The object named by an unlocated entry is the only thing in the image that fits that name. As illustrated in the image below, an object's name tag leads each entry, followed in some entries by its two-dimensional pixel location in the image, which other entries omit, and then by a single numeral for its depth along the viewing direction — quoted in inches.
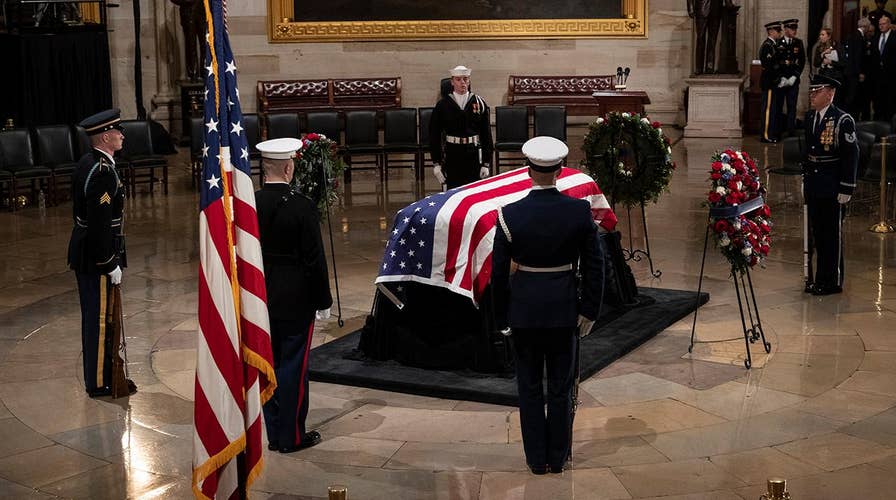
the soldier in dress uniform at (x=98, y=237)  294.5
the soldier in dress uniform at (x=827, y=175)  379.6
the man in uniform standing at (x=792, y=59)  751.8
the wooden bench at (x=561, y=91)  831.7
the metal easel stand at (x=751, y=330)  316.8
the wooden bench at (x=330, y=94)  829.8
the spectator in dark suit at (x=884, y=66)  711.1
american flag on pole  203.5
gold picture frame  856.3
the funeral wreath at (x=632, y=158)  405.4
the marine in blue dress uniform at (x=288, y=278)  257.8
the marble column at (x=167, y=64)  834.8
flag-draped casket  303.0
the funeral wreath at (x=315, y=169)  358.3
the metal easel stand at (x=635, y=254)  417.3
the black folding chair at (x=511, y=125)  645.9
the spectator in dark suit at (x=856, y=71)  722.8
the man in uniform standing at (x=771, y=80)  754.8
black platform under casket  307.1
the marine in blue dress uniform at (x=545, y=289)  237.3
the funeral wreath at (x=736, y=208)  315.3
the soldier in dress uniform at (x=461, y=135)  462.3
